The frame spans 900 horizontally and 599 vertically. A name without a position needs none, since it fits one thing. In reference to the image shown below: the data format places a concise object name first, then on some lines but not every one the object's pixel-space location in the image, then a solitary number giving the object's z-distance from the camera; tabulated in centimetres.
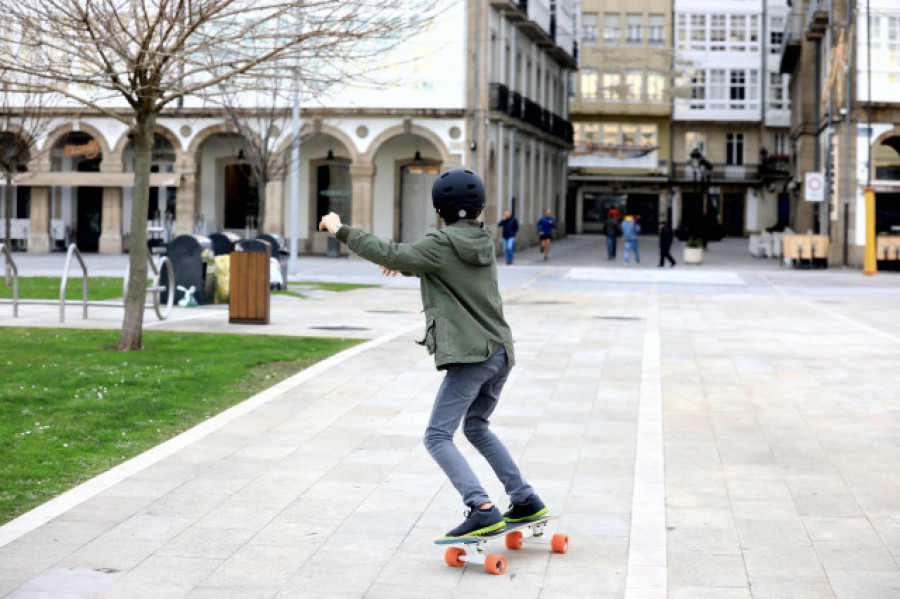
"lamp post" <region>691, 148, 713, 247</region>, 5791
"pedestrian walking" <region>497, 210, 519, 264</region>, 3966
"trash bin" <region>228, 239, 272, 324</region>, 1778
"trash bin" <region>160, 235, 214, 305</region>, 2106
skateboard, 579
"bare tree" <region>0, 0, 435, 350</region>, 1278
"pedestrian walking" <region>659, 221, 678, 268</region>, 3953
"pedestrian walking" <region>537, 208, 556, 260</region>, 4203
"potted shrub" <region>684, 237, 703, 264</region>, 4275
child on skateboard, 585
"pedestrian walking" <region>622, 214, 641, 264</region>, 4134
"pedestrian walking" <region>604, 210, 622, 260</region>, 4428
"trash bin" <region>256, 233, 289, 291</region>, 2517
